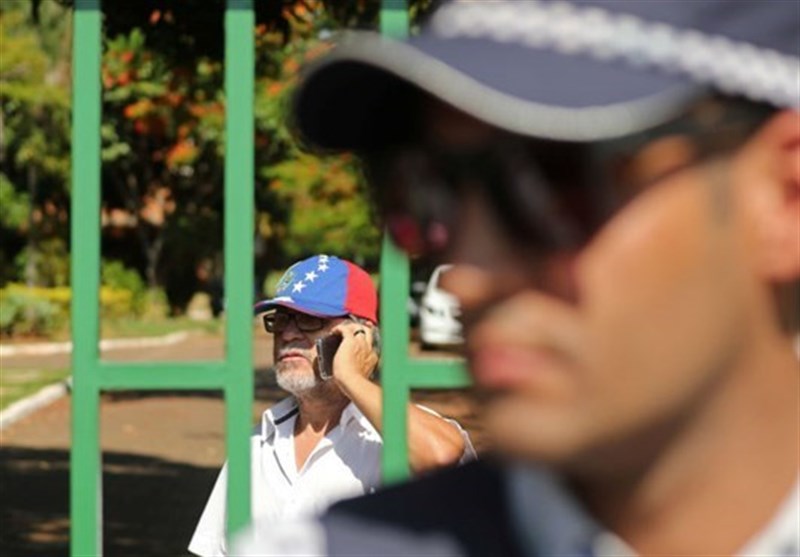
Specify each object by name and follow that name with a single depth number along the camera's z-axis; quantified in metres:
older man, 6.74
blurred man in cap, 1.82
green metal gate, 4.74
